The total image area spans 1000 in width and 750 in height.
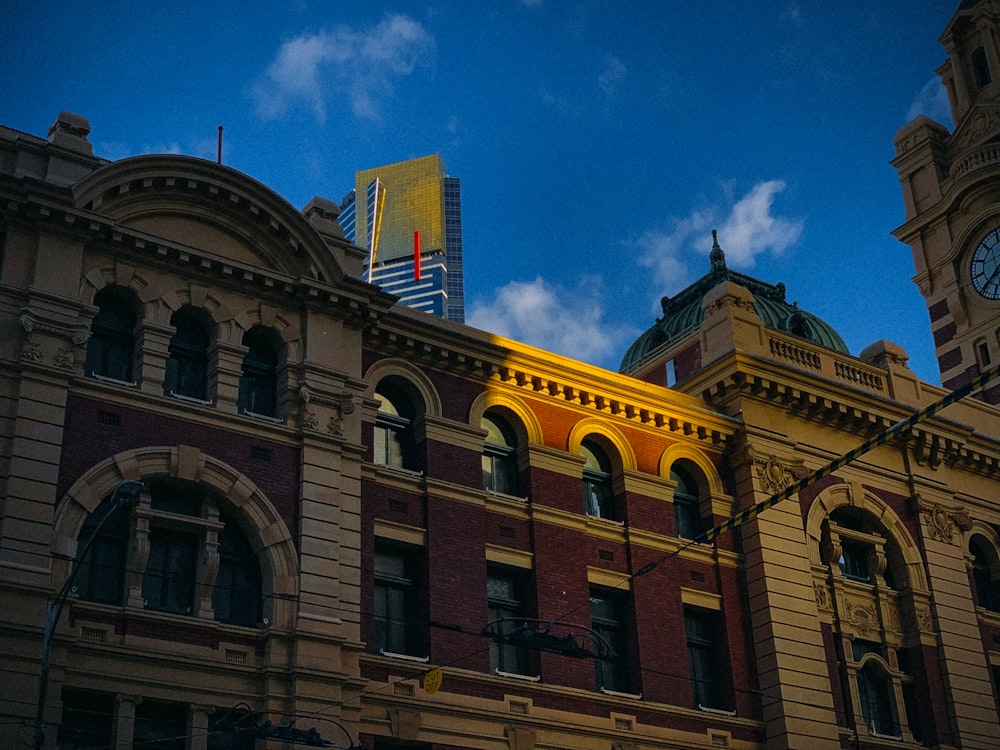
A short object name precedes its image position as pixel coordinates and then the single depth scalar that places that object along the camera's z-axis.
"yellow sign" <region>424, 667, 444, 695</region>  30.61
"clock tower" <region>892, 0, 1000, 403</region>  60.41
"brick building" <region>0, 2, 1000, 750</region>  28.52
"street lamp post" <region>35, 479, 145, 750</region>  23.48
